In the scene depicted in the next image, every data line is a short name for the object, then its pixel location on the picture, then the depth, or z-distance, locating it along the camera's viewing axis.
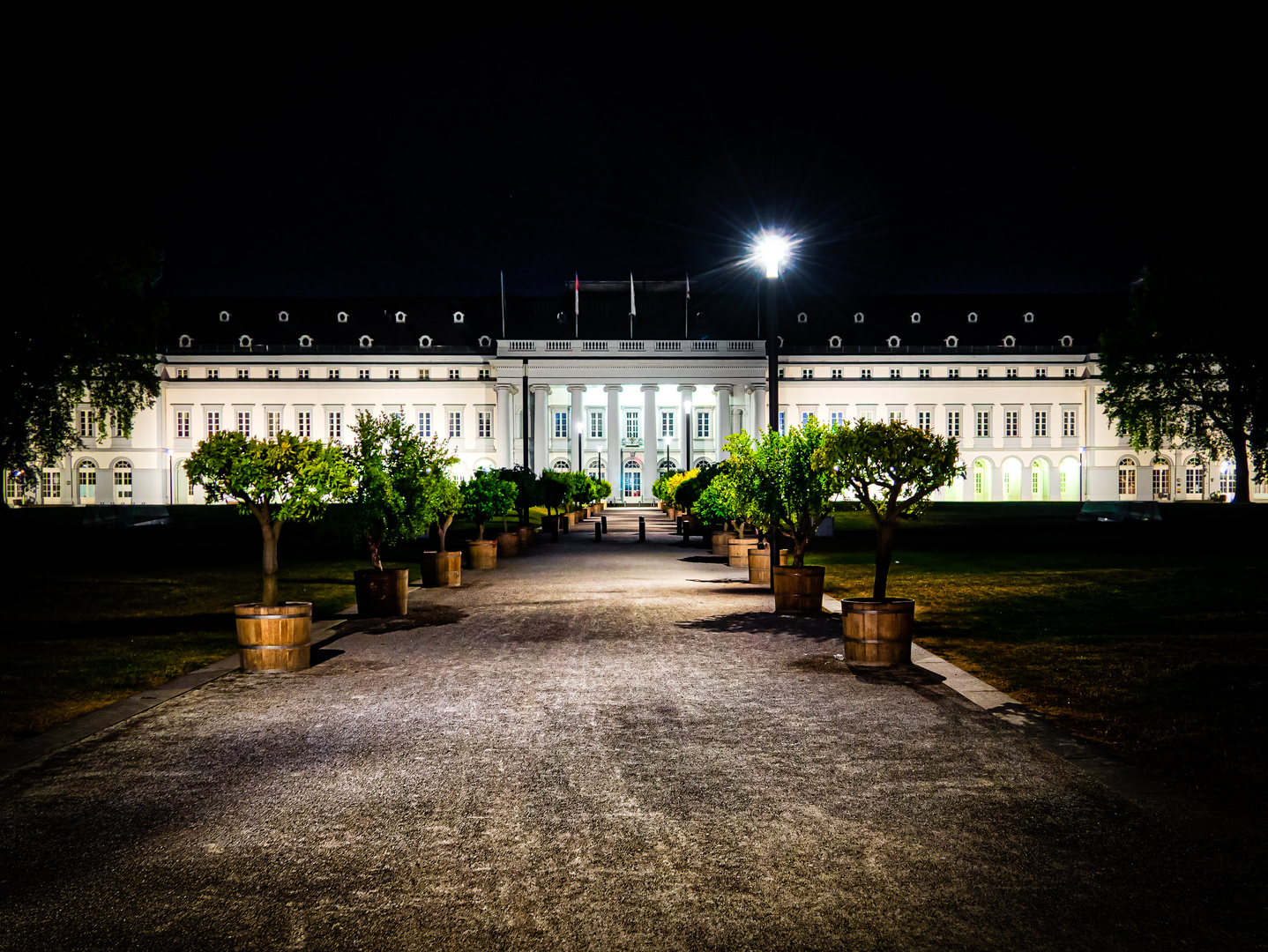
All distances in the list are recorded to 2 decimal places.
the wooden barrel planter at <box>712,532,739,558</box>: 27.41
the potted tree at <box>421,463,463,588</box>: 16.47
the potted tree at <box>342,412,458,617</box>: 14.43
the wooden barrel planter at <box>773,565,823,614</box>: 14.44
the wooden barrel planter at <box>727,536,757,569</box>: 23.17
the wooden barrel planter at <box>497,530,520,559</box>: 27.95
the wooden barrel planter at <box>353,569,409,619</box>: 14.35
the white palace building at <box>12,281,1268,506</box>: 85.19
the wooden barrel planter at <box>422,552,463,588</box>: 18.91
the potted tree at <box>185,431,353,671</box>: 11.43
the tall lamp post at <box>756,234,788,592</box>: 16.31
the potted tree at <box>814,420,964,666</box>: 11.23
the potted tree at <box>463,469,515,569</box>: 25.17
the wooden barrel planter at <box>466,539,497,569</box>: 23.52
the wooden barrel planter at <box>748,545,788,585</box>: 19.19
